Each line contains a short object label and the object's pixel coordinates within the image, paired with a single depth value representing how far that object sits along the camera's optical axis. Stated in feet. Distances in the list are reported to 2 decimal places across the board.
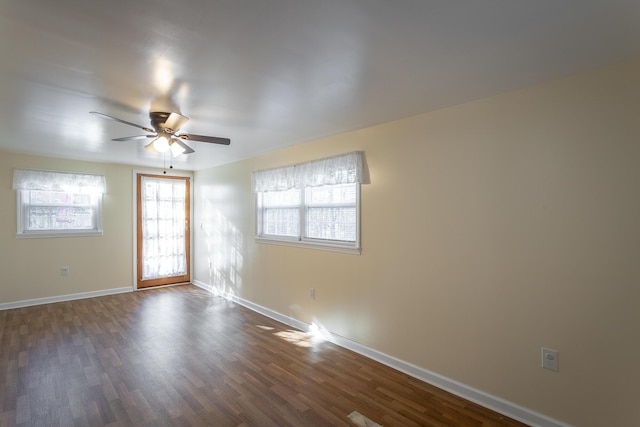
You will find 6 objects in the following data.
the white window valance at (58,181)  15.40
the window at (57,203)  15.64
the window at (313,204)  11.15
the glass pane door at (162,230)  19.42
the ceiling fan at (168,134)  8.73
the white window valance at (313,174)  10.80
